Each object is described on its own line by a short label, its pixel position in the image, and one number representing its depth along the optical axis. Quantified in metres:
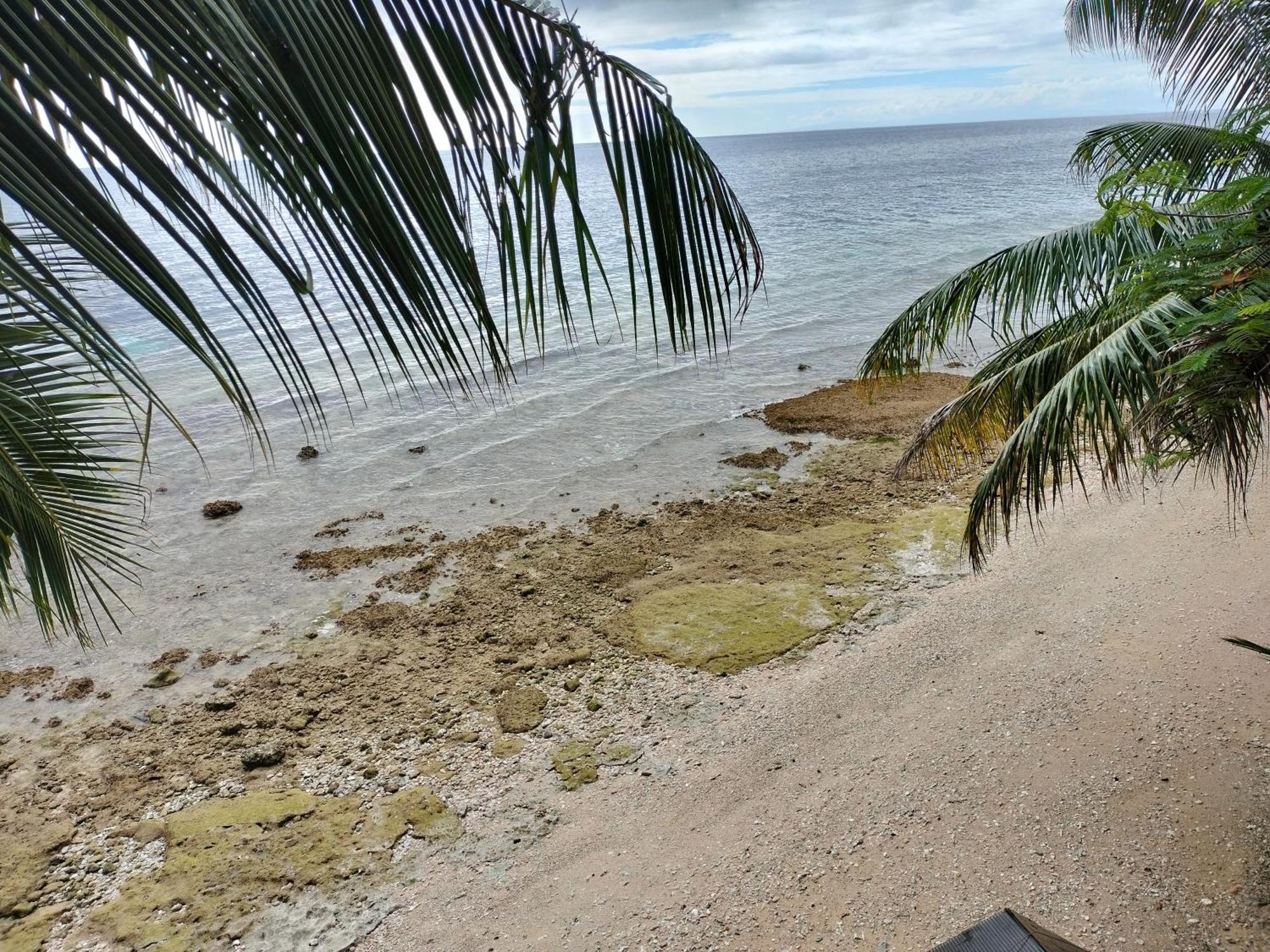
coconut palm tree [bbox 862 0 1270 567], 4.08
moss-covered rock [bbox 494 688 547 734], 7.30
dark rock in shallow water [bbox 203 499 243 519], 13.28
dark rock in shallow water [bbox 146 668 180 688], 8.70
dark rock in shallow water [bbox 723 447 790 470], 13.15
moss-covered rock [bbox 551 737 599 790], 6.58
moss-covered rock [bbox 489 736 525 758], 6.97
